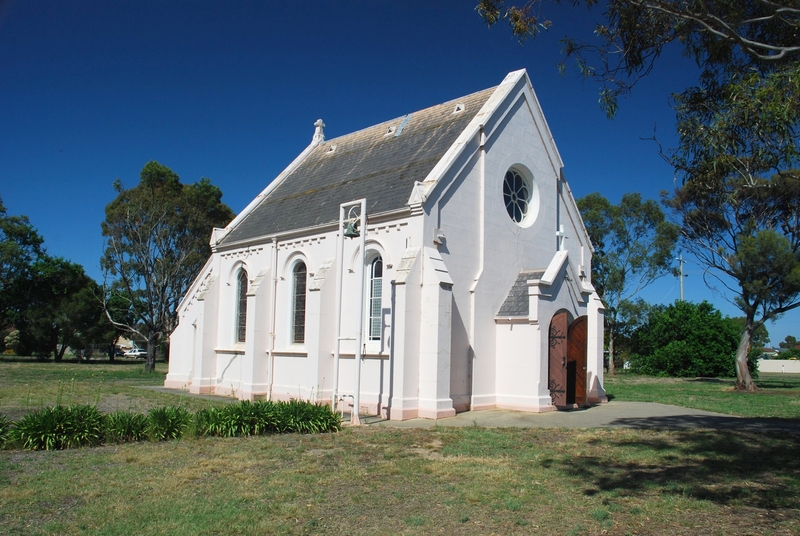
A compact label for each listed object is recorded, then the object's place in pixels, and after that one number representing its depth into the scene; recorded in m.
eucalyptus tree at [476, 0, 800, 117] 12.22
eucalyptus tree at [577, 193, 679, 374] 52.22
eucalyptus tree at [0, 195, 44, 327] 59.44
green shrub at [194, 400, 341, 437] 13.17
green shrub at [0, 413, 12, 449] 11.36
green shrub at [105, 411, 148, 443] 12.06
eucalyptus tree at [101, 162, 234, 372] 41.97
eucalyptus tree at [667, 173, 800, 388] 33.62
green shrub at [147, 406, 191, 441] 12.41
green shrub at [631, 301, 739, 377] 46.81
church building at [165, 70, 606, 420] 17.27
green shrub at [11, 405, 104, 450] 11.44
